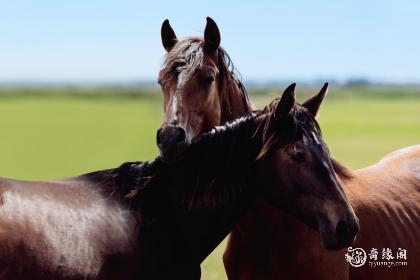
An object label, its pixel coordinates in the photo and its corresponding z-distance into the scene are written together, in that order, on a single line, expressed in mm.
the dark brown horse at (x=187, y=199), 8195
